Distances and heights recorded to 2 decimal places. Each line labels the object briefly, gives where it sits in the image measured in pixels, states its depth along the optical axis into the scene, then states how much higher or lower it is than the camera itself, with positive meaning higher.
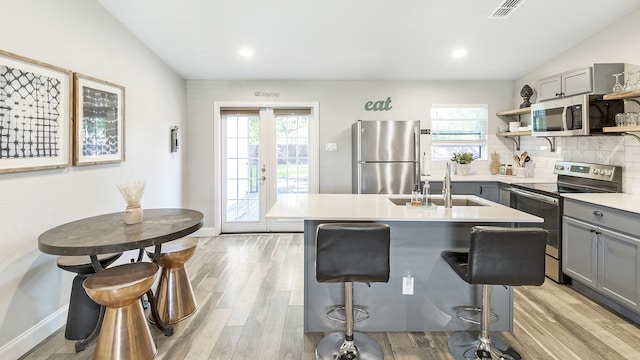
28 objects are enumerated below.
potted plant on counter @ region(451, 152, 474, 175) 4.94 +0.22
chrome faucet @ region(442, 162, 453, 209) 2.43 -0.09
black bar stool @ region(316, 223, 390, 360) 1.93 -0.43
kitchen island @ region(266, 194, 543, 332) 2.41 -0.81
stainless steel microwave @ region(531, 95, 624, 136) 3.18 +0.60
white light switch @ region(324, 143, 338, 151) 5.14 +0.46
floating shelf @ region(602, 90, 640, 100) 2.80 +0.70
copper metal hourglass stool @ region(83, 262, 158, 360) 1.89 -0.79
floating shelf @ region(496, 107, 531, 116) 4.44 +0.89
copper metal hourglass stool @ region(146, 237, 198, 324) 2.55 -0.84
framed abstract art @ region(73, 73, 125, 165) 2.63 +0.47
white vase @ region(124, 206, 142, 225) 2.33 -0.27
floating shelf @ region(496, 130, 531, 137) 4.40 +0.59
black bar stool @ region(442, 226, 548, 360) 1.87 -0.44
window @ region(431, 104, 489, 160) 5.14 +0.78
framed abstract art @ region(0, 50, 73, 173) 2.03 +0.41
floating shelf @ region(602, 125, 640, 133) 2.84 +0.41
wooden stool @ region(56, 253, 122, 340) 2.21 -0.87
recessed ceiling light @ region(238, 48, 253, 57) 3.96 +1.46
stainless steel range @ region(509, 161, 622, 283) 3.25 -0.15
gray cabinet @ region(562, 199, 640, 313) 2.46 -0.59
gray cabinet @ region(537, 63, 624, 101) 3.21 +0.95
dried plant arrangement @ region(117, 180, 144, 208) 2.34 -0.13
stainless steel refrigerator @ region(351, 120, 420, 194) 4.50 +0.27
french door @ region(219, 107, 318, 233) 5.22 +0.28
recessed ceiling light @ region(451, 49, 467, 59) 3.98 +1.47
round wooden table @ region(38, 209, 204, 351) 1.83 -0.35
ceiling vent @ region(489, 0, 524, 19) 2.82 +1.45
